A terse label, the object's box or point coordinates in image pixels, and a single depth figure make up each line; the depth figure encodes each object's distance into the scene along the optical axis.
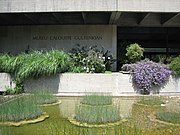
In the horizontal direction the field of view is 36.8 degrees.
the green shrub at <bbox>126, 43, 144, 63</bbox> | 13.72
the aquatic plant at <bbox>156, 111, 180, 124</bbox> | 6.83
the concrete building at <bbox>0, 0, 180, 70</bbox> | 15.56
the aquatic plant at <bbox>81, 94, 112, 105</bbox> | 8.73
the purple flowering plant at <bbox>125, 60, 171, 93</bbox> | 11.39
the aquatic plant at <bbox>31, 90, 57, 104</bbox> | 9.09
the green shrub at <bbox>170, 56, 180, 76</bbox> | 11.69
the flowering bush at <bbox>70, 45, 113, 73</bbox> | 12.60
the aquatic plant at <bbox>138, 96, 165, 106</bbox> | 9.43
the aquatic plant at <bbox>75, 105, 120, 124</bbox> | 6.59
